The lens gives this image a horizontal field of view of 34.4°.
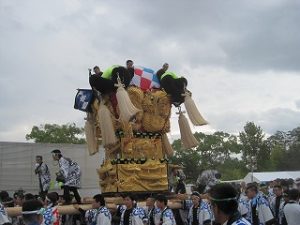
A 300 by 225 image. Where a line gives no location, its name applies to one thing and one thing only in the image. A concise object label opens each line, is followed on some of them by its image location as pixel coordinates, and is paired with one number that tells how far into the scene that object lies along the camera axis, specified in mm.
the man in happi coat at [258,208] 9953
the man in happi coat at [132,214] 9898
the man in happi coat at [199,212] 10880
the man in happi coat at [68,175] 12750
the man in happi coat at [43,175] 14094
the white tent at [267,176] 27462
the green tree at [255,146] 52531
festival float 13680
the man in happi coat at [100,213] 9867
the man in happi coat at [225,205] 3783
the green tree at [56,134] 43094
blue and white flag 14531
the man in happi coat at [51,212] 8527
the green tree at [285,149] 51594
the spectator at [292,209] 8203
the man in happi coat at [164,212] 9328
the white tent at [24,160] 20688
